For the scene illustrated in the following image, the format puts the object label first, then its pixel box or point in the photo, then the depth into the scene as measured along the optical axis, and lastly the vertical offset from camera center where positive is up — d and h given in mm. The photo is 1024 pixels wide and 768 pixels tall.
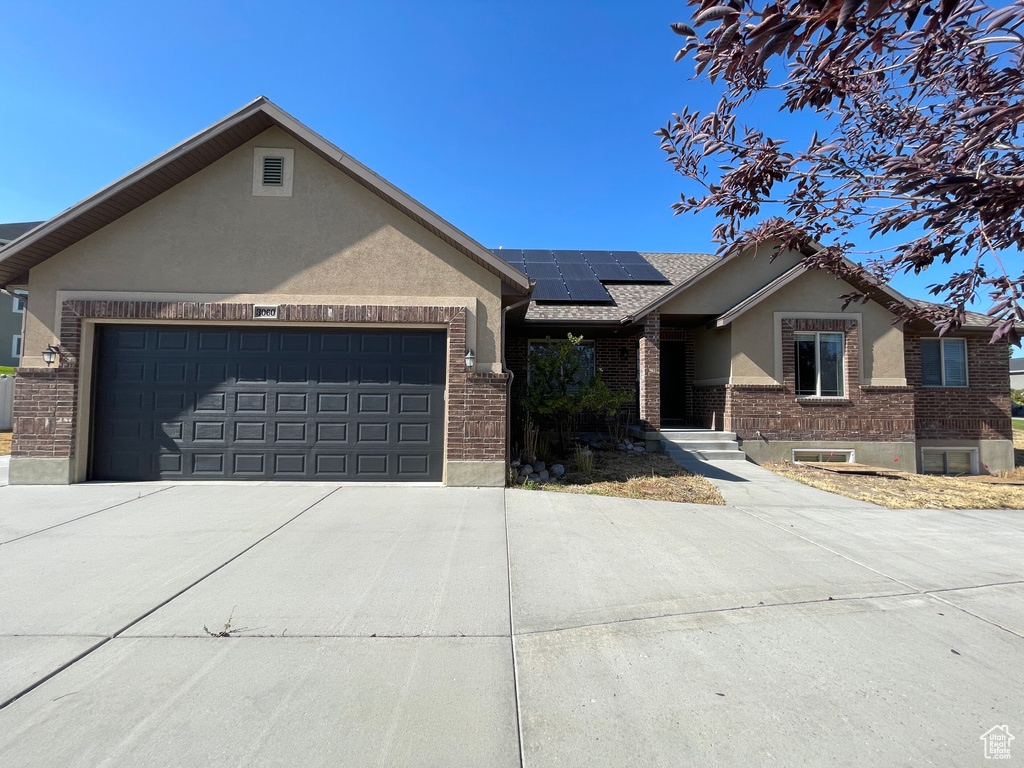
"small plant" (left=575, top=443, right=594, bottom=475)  8945 -921
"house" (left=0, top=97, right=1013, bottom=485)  7523 +1266
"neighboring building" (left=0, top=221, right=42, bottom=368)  23797 +3700
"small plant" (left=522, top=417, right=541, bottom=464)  9461 -570
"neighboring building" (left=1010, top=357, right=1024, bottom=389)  51712 +4120
